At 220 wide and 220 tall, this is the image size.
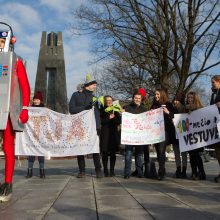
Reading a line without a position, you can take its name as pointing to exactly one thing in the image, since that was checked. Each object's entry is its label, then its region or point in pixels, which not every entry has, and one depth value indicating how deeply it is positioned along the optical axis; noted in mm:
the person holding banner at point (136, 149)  5259
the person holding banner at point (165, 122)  5284
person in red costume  3319
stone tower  23270
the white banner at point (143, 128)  5393
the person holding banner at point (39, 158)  5349
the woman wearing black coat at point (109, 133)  5511
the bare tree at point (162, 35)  12731
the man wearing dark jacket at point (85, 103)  5383
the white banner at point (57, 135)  5417
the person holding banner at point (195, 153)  5141
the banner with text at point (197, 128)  5005
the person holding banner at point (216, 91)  4906
